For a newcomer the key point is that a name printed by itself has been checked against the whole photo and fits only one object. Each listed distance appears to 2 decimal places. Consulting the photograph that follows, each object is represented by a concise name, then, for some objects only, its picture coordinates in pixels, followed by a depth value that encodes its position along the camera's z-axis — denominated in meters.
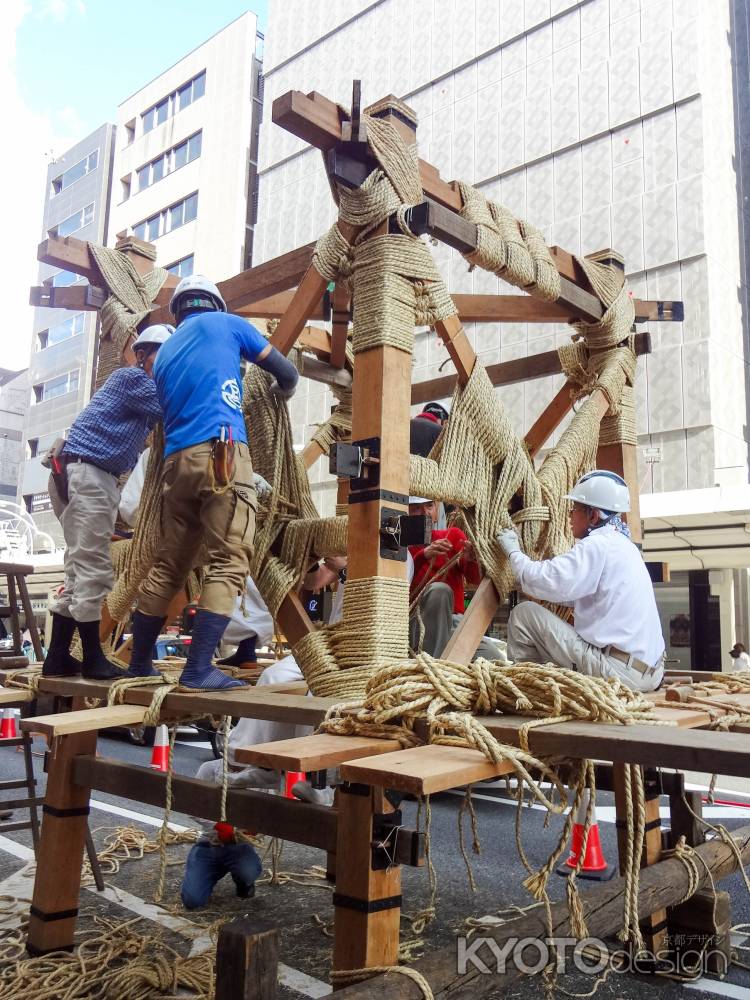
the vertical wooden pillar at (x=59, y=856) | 3.33
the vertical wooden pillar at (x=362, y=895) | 2.10
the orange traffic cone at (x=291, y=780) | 4.67
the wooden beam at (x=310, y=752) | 2.01
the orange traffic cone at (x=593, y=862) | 4.57
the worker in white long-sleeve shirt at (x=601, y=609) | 3.61
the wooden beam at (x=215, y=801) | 2.45
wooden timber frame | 2.02
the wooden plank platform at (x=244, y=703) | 2.64
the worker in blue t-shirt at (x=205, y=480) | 3.35
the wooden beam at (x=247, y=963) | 1.66
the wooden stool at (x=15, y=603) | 5.38
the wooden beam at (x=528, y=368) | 5.33
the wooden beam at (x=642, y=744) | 1.81
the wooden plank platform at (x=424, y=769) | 1.81
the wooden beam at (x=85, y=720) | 2.77
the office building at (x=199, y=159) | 27.38
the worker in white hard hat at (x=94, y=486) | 3.89
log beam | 1.94
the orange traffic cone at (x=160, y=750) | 7.16
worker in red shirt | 4.93
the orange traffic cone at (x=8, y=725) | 8.24
